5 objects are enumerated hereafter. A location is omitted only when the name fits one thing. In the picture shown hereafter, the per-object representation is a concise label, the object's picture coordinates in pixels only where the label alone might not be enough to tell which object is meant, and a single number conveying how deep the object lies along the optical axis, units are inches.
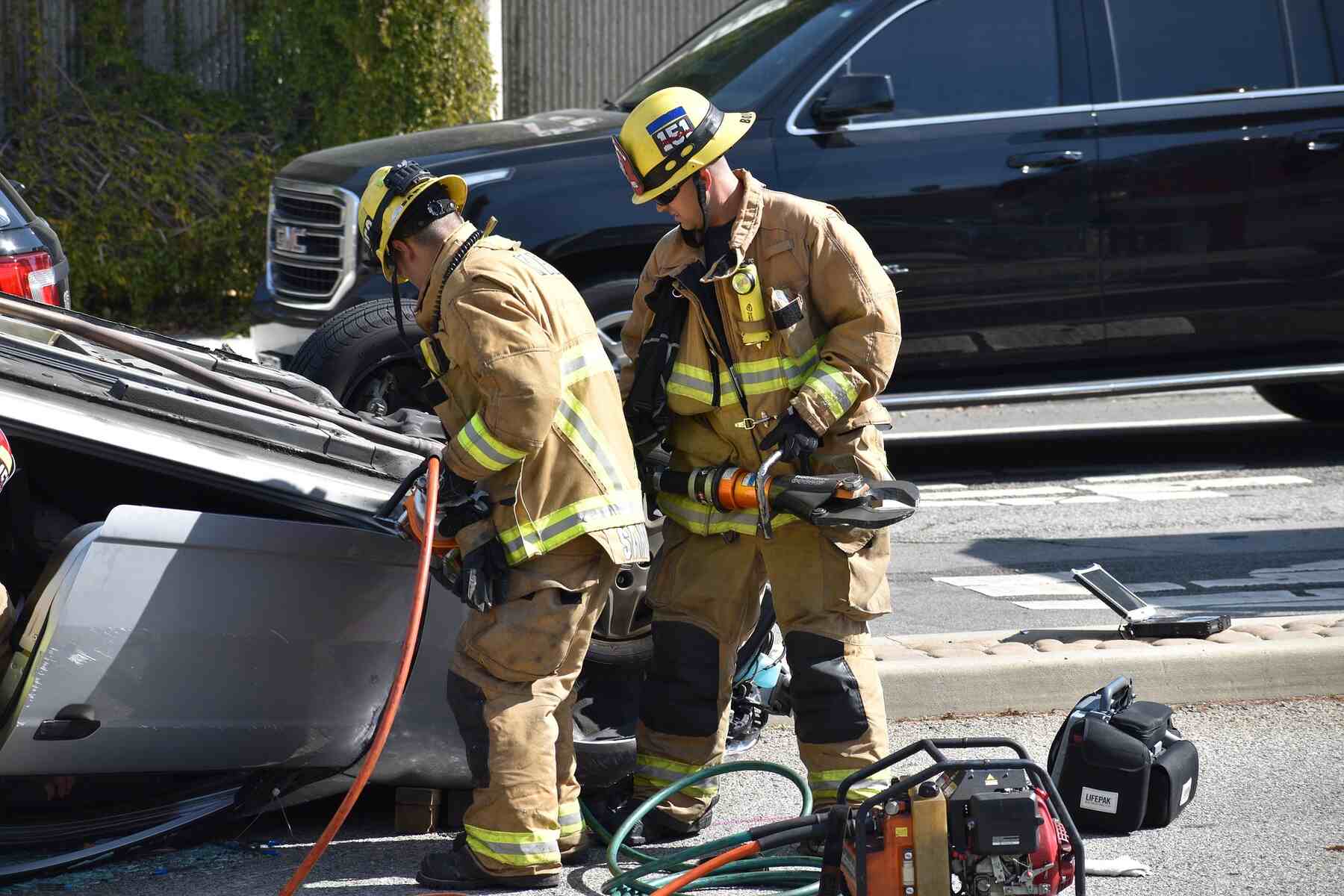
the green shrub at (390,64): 951.0
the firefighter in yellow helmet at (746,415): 295.0
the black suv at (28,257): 466.0
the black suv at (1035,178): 544.4
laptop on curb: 384.8
